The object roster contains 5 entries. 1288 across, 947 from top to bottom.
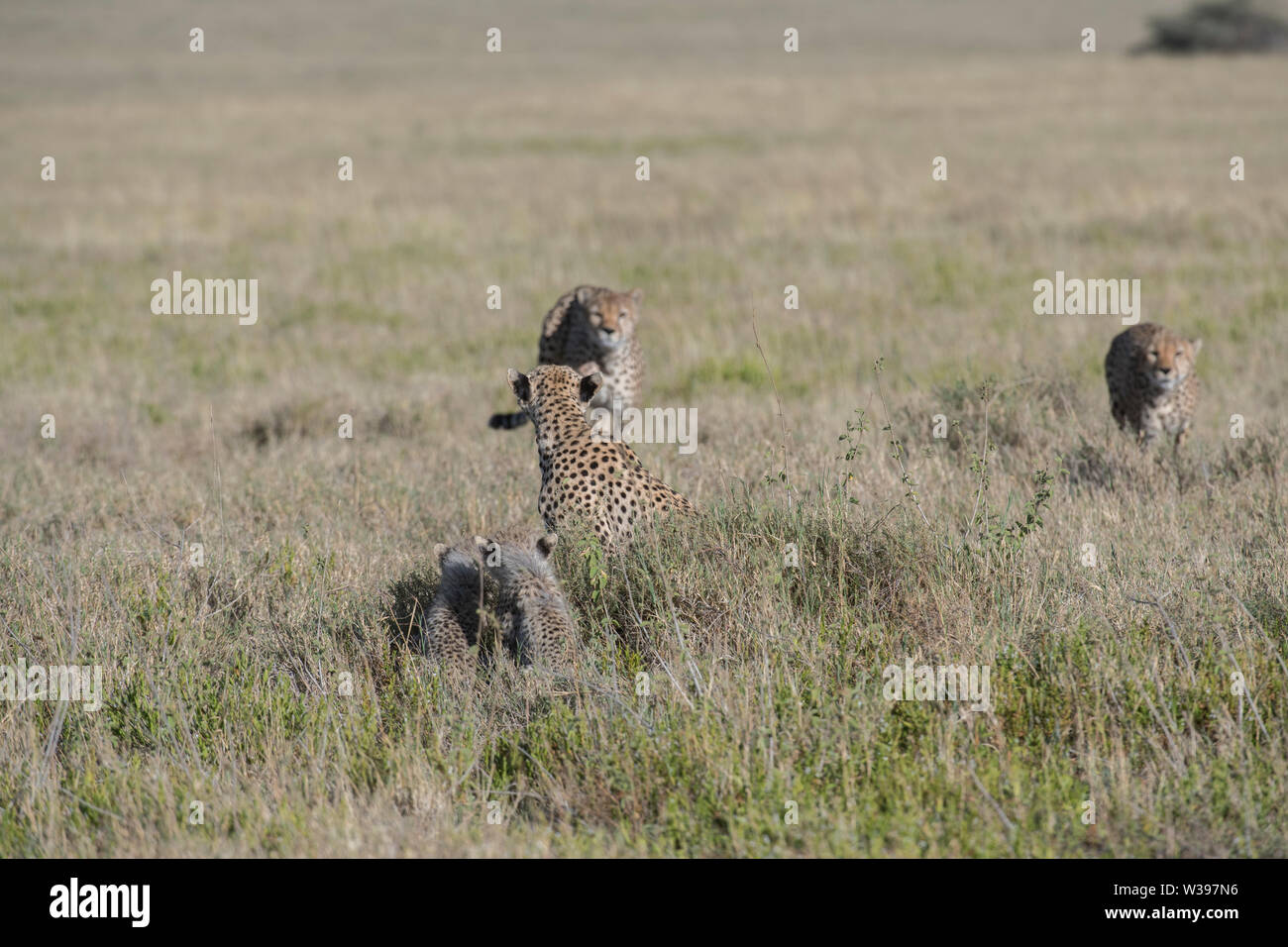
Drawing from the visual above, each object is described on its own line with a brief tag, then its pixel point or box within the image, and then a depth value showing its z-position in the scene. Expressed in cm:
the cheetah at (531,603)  812
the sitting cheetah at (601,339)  1480
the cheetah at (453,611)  841
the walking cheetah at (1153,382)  1343
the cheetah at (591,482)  981
